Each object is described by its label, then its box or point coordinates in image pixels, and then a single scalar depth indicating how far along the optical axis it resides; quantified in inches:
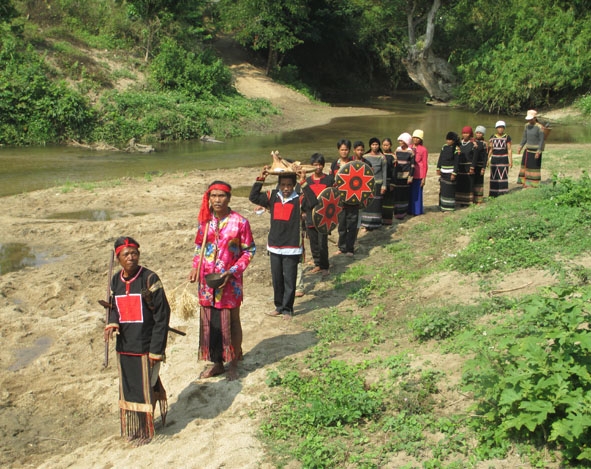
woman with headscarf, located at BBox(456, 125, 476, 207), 453.1
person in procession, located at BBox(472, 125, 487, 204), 448.8
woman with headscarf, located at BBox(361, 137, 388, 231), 405.1
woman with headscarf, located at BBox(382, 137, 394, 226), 421.1
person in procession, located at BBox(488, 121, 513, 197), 474.3
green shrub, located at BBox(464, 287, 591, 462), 151.5
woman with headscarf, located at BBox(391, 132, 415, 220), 434.3
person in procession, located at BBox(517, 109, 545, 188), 490.3
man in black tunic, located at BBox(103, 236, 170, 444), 194.1
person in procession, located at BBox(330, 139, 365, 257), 377.7
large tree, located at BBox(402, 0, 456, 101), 1503.4
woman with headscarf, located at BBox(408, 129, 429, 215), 445.1
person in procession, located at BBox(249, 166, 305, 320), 283.3
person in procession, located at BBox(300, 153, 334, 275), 327.3
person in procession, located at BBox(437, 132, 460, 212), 453.1
